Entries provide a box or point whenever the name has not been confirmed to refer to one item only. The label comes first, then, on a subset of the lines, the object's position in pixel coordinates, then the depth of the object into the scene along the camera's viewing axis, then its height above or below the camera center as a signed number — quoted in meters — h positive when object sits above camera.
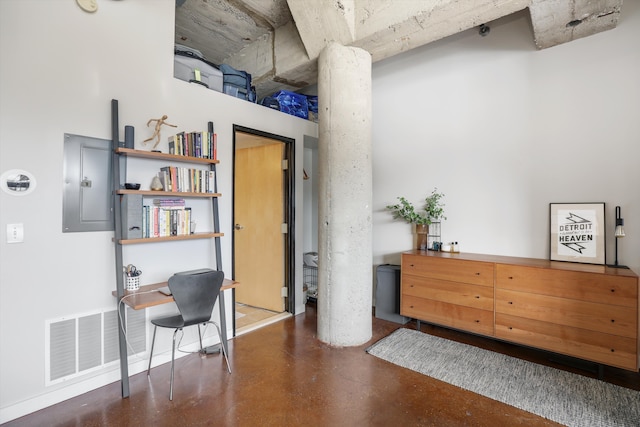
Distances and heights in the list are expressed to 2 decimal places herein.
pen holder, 2.38 -0.54
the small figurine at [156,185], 2.46 +0.24
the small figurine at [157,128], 2.53 +0.73
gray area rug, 1.98 -1.30
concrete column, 2.90 +0.24
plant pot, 3.51 -0.26
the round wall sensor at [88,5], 2.20 +1.53
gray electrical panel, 2.16 +0.22
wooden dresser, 2.23 -0.76
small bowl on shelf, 2.31 +0.22
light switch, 1.94 -0.12
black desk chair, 2.20 -0.62
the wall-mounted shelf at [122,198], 2.21 +0.11
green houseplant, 3.49 -0.01
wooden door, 3.90 -0.16
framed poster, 2.64 -0.17
